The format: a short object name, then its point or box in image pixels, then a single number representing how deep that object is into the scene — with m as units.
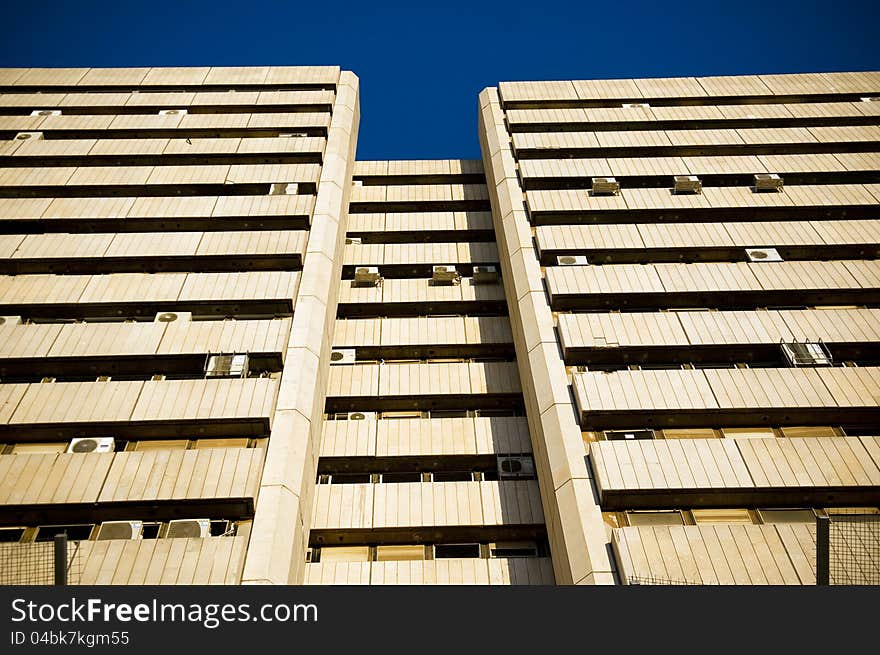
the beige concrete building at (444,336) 16.36
